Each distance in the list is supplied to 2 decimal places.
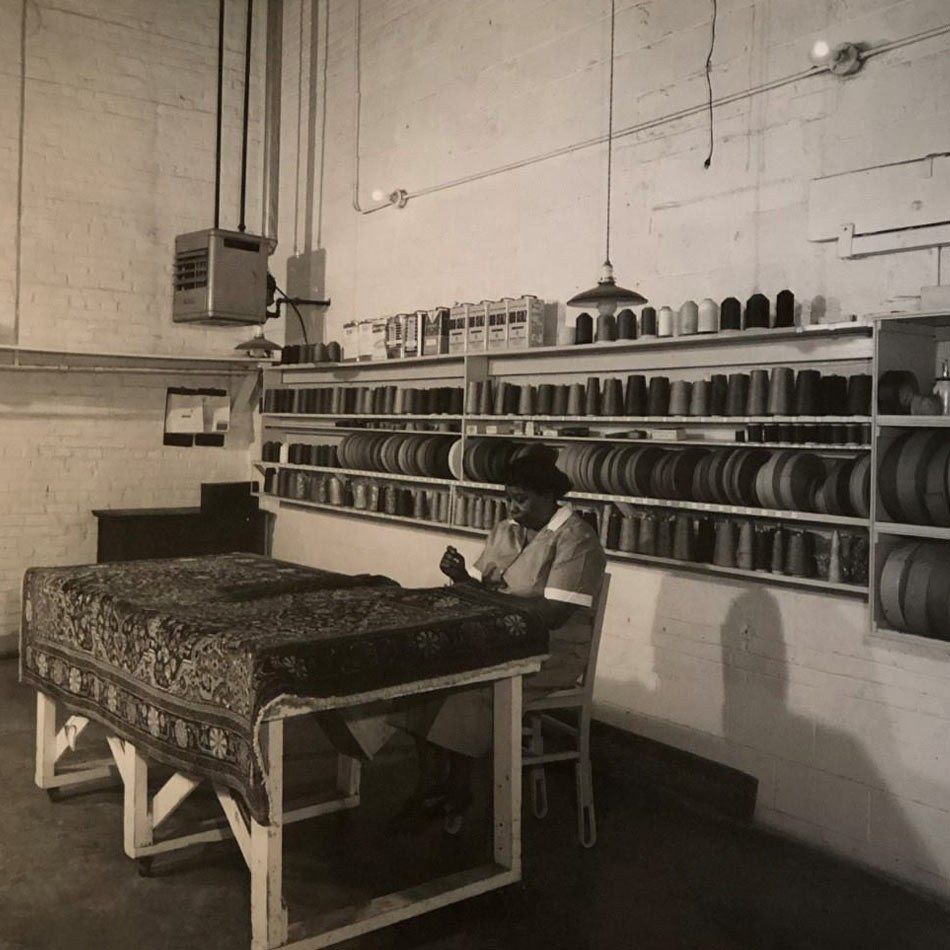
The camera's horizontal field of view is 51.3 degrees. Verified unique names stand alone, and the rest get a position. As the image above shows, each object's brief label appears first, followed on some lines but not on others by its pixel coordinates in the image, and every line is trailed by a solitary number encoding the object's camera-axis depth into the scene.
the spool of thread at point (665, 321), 4.43
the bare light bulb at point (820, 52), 4.04
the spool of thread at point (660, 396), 4.51
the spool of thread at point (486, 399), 5.41
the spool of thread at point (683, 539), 4.32
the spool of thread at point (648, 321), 4.48
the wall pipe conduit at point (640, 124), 3.84
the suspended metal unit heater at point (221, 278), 6.57
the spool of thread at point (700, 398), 4.32
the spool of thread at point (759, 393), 4.06
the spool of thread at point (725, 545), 4.17
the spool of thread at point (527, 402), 5.17
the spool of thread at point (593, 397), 4.81
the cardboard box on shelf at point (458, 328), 5.63
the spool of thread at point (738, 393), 4.16
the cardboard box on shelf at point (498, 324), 5.33
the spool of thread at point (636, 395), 4.59
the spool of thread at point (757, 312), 4.09
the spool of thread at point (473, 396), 5.48
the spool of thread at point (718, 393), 4.28
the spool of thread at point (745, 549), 4.09
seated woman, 3.51
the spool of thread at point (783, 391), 3.96
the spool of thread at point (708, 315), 4.26
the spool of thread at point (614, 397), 4.69
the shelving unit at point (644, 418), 3.92
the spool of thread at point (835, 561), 3.79
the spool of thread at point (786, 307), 4.04
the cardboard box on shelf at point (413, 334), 5.94
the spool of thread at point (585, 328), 4.83
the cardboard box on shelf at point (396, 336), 6.07
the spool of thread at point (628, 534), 4.55
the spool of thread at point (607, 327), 4.69
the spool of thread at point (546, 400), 5.07
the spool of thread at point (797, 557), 3.92
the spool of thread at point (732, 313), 4.18
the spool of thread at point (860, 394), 3.69
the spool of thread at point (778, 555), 3.99
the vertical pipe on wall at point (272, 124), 7.73
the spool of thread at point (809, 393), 3.86
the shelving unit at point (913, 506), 3.30
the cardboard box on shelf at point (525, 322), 5.21
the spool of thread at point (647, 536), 4.46
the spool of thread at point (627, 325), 4.62
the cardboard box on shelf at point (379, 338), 6.27
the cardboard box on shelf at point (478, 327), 5.46
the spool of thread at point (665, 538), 4.41
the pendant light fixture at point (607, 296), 4.24
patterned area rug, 2.81
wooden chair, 3.73
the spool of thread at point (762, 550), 4.06
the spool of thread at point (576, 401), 4.90
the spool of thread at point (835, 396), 3.81
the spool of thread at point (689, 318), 4.35
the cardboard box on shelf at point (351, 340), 6.52
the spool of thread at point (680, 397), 4.42
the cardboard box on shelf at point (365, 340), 6.39
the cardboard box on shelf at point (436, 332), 5.78
